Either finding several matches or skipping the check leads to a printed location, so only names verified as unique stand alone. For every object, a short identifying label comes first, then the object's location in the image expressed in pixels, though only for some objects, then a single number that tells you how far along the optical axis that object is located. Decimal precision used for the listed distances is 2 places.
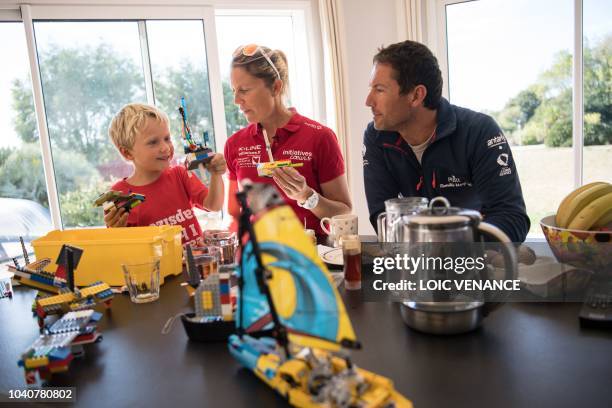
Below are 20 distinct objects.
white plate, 1.42
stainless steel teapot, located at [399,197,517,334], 0.88
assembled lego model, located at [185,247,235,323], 0.96
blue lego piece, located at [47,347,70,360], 0.85
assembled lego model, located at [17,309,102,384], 0.84
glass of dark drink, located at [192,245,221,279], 1.31
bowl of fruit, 1.09
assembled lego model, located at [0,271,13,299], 1.42
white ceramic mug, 1.54
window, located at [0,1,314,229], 3.22
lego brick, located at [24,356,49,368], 0.84
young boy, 2.06
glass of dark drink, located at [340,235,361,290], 1.20
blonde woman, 2.10
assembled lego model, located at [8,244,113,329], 1.12
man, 1.74
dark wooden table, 0.74
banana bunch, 1.19
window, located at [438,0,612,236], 3.47
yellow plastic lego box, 1.37
